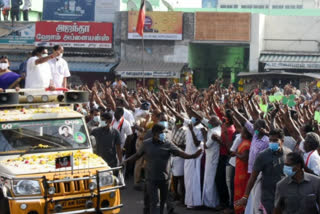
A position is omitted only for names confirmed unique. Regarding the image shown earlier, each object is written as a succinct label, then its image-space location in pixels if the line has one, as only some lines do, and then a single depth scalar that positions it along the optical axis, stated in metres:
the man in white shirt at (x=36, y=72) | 11.29
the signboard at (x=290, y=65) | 37.81
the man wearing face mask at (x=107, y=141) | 11.71
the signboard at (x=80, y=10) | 41.84
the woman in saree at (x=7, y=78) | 11.34
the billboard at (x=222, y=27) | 38.72
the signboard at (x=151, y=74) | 38.16
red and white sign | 40.25
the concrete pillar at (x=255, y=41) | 38.81
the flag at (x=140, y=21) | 27.91
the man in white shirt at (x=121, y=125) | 13.43
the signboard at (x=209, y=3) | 86.59
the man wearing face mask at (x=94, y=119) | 14.32
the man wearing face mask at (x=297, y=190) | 6.63
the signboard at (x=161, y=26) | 38.94
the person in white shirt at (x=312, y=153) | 7.93
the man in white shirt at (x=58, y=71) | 12.51
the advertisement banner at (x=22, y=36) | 40.81
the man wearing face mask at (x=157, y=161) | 9.60
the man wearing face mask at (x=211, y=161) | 11.27
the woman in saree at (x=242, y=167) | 10.05
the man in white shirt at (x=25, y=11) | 43.66
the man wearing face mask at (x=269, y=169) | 8.44
